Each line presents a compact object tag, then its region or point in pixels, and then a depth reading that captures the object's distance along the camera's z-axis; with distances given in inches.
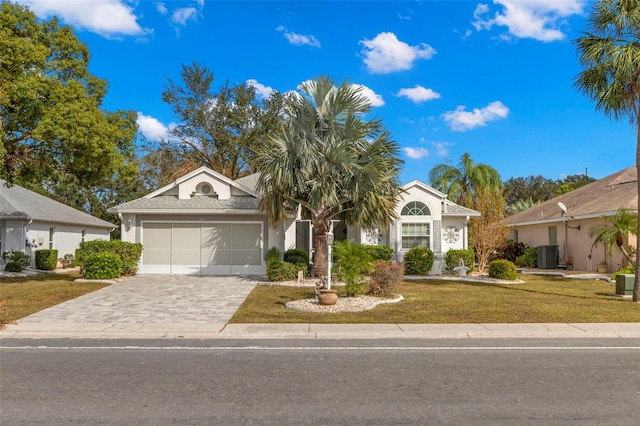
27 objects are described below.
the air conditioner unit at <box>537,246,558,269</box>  1059.9
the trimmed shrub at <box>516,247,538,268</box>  1109.1
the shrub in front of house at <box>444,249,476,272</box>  928.9
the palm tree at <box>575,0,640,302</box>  550.0
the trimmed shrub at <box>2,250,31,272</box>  982.2
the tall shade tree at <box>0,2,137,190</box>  655.1
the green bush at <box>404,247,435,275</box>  903.1
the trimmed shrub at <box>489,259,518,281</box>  816.3
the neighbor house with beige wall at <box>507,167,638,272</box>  919.0
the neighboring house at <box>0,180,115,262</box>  1029.2
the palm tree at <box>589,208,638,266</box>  773.9
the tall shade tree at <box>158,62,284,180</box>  1679.4
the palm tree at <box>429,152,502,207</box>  1391.5
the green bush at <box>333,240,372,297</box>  559.8
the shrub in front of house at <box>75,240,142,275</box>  826.2
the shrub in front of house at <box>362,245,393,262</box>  883.4
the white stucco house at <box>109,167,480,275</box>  891.4
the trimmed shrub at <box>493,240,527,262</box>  1216.8
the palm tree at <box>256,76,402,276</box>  736.3
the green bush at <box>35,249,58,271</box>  1055.0
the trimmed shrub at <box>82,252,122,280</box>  780.3
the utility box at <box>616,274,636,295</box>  617.3
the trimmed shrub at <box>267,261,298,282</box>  778.2
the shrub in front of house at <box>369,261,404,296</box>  591.2
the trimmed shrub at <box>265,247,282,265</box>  809.5
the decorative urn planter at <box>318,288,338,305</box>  521.0
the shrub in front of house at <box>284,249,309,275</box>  835.4
